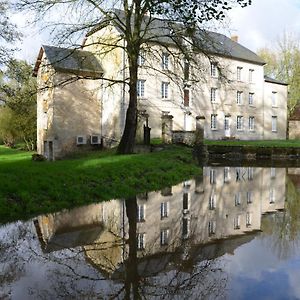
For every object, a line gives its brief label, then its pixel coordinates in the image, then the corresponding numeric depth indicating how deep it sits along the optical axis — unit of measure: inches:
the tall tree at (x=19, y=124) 1481.7
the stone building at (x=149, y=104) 1284.4
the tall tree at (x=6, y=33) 906.7
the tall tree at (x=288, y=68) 2118.6
